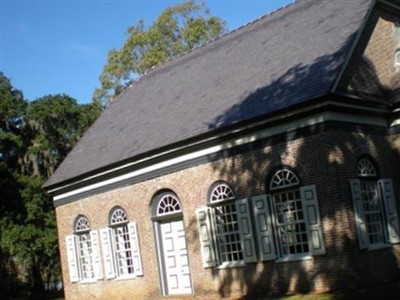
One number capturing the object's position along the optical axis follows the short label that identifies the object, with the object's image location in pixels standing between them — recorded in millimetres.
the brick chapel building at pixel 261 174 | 15344
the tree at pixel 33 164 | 30656
